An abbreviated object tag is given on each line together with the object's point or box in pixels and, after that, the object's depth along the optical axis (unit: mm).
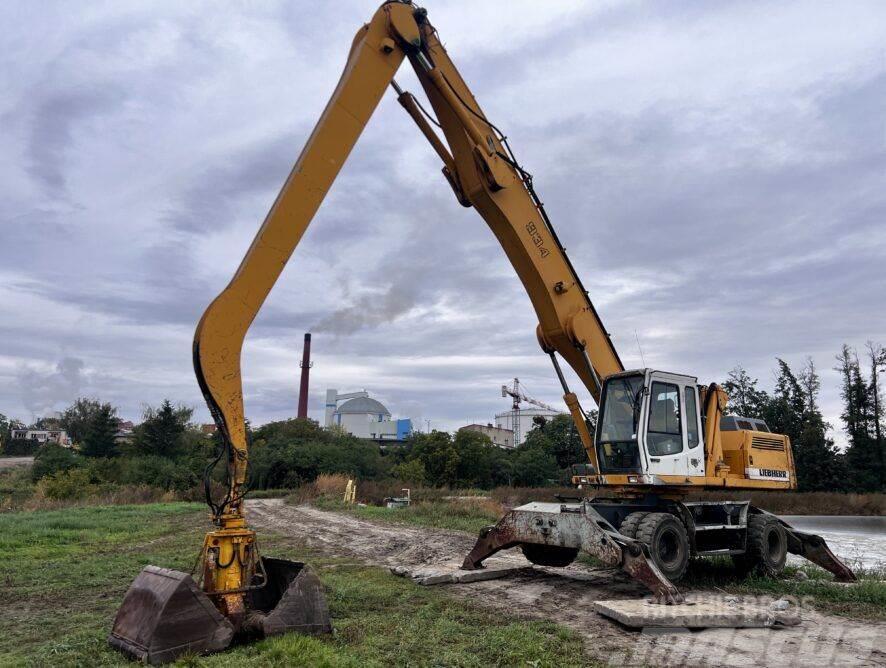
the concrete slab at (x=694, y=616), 6797
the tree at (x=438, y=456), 49562
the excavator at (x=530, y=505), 6004
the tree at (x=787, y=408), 50656
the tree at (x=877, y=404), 49438
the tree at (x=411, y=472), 47156
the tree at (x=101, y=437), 51062
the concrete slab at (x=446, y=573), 9148
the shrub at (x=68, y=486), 32500
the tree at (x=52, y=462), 41438
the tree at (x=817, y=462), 45406
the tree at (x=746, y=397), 54688
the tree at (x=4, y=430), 83931
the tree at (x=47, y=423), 117500
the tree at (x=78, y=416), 82306
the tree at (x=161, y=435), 50125
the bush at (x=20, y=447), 78125
